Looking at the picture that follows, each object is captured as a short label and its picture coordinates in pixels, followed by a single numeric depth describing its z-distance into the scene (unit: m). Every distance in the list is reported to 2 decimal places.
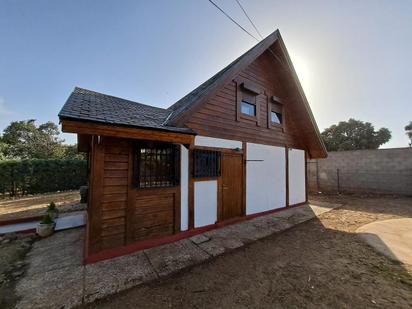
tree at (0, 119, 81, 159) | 20.53
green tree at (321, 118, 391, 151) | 22.68
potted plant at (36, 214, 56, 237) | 4.38
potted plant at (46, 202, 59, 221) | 5.31
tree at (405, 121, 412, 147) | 24.66
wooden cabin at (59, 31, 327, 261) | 3.36
